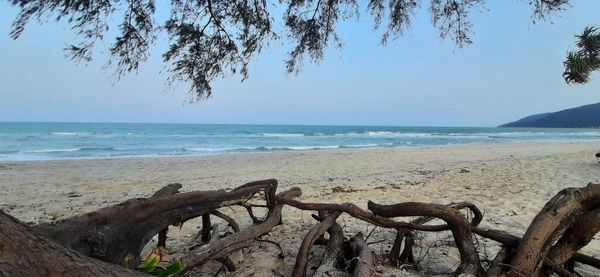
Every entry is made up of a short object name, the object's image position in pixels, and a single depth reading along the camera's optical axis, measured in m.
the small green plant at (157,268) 2.16
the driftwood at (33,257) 1.36
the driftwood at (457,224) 2.57
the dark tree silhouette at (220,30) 3.84
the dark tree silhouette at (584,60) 3.47
